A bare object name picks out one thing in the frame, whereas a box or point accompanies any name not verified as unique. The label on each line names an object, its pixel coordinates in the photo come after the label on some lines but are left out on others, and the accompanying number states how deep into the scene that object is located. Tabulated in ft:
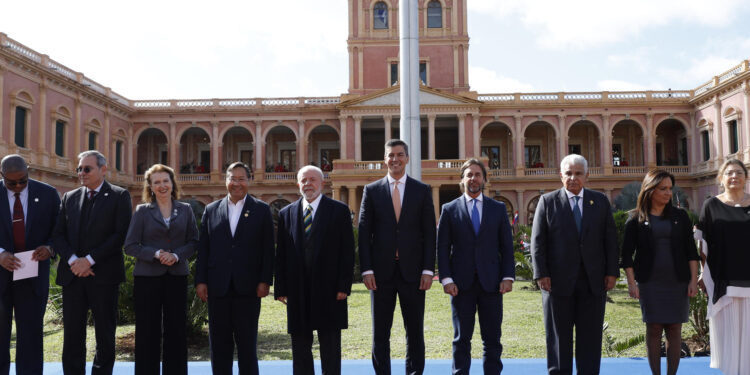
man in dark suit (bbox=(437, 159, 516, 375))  14.94
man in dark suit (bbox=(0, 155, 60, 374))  15.02
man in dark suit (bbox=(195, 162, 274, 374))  14.88
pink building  98.94
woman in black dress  14.92
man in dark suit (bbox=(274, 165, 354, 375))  14.65
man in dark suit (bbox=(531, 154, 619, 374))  14.85
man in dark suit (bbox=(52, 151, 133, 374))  14.93
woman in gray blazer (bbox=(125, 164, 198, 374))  15.00
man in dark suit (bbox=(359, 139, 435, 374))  14.90
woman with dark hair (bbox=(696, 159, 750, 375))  14.97
